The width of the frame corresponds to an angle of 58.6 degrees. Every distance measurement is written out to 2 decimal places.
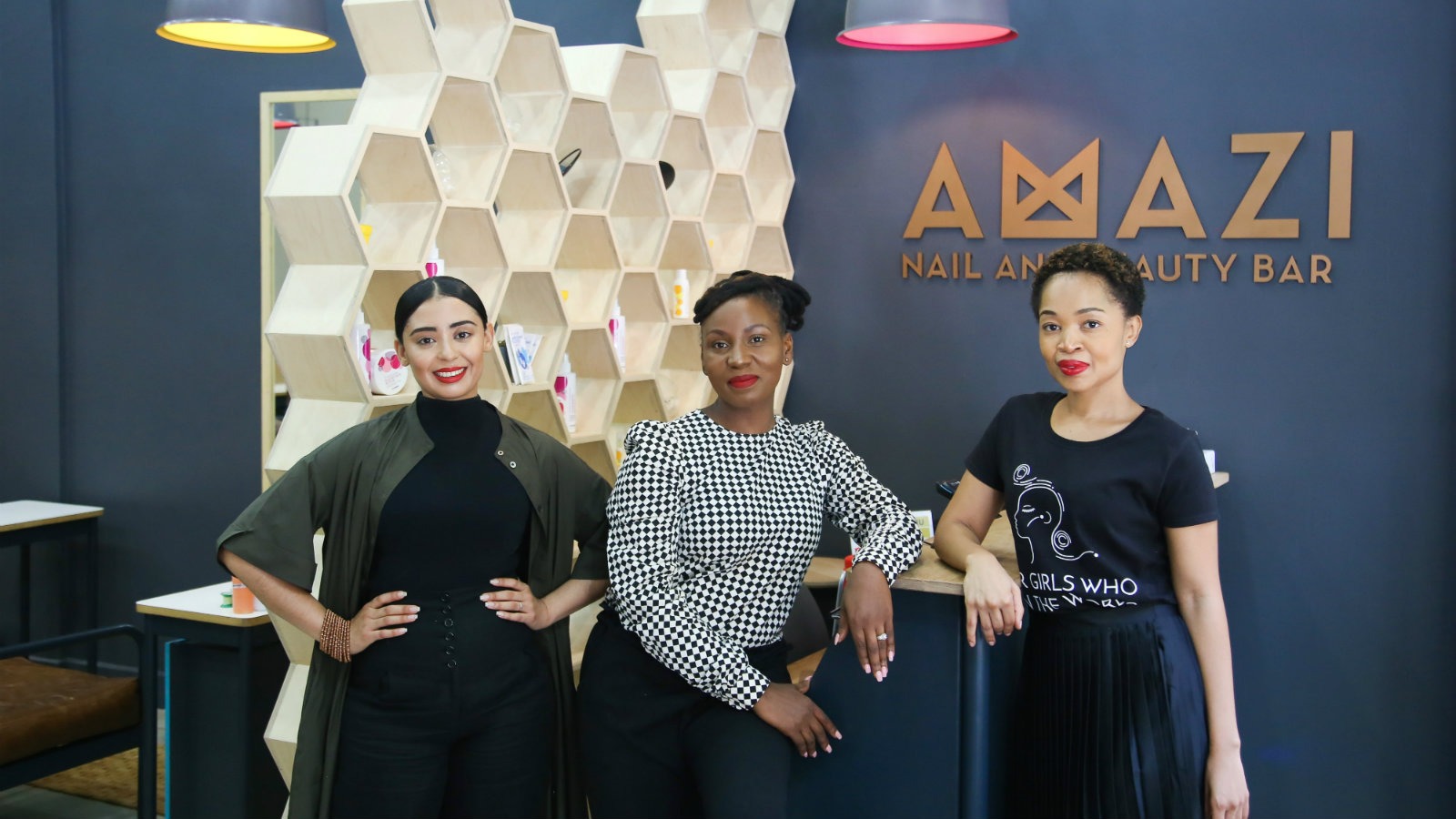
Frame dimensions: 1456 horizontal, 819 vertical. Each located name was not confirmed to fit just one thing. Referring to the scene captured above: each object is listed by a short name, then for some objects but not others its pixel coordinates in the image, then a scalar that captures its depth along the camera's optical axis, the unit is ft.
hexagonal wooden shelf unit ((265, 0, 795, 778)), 9.00
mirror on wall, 16.05
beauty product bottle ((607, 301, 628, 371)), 12.17
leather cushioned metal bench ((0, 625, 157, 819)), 11.14
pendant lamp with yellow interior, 11.56
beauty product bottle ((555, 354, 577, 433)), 11.48
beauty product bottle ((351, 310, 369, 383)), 9.03
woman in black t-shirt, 7.68
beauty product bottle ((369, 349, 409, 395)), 9.31
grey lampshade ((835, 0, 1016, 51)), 11.04
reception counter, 8.47
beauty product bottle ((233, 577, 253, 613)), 10.69
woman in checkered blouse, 7.98
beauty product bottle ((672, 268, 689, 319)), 12.96
